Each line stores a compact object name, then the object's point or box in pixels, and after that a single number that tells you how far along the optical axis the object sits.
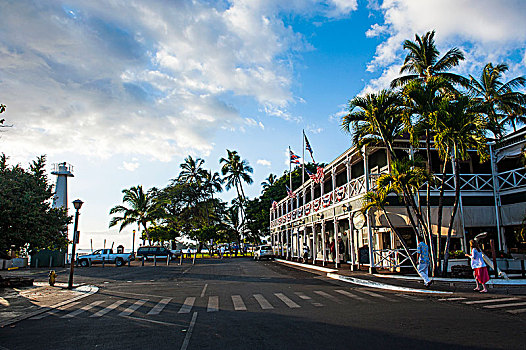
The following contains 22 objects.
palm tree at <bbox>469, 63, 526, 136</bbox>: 28.62
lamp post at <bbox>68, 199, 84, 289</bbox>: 16.18
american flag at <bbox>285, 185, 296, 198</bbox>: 35.07
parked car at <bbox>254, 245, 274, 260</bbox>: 42.72
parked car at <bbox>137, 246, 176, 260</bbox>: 43.31
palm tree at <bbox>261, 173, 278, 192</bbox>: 66.69
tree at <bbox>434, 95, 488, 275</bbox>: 14.92
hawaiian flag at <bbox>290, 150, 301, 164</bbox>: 32.47
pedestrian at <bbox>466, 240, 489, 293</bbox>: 11.81
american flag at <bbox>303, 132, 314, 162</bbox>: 29.56
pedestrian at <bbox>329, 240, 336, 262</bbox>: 28.12
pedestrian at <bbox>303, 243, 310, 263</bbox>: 31.42
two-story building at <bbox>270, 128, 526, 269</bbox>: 19.53
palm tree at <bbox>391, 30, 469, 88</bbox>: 23.73
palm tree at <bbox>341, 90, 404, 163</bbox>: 17.08
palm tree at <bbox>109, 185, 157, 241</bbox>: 53.53
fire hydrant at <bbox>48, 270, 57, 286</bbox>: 17.19
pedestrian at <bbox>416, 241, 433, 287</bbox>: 13.43
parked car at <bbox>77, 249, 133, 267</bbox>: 35.19
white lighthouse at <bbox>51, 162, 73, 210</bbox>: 35.44
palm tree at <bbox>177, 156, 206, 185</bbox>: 59.44
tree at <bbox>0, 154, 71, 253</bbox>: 13.56
